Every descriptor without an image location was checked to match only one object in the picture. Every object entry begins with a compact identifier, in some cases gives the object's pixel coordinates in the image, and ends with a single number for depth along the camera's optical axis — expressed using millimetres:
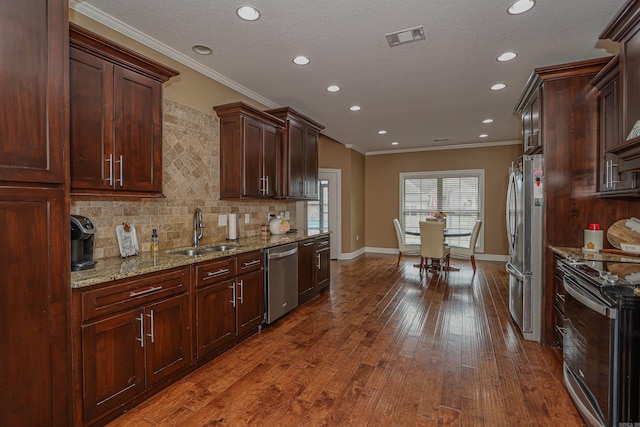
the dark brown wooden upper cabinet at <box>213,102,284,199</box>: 3479
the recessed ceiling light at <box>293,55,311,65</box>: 3138
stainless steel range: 1603
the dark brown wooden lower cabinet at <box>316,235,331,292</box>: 4500
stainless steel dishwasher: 3342
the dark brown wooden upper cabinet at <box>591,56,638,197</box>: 2373
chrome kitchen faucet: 3193
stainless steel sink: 2959
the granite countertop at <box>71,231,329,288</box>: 1785
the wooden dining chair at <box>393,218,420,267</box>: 6284
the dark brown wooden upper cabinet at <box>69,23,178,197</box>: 1969
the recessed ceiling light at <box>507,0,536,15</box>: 2279
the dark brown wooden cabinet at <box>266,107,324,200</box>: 4191
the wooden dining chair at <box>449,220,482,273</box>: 5828
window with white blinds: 7504
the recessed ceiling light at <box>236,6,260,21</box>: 2355
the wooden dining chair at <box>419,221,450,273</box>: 5520
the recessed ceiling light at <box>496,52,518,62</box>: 3088
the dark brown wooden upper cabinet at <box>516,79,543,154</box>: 3068
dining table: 5949
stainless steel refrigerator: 2979
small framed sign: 2465
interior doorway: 7426
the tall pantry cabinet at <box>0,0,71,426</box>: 1432
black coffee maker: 1915
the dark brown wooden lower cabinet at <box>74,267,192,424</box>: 1752
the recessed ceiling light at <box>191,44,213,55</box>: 2930
